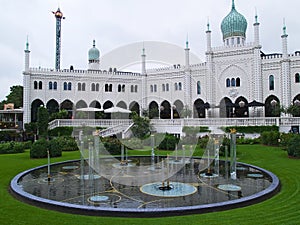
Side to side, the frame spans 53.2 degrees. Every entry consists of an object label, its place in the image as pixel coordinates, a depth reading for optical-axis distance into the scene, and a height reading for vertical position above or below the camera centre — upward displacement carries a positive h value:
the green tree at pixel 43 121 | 30.05 +0.07
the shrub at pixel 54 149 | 20.77 -1.86
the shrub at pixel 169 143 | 24.31 -1.77
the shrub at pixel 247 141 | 27.20 -1.86
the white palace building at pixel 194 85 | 37.06 +5.17
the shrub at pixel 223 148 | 20.34 -1.86
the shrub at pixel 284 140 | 21.42 -1.42
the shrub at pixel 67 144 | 25.16 -1.90
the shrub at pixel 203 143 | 24.34 -1.80
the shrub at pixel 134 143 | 25.53 -1.89
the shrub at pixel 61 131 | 33.53 -1.01
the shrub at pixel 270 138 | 24.39 -1.44
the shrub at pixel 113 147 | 22.33 -1.90
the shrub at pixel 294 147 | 17.77 -1.62
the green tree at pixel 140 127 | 30.59 -0.57
